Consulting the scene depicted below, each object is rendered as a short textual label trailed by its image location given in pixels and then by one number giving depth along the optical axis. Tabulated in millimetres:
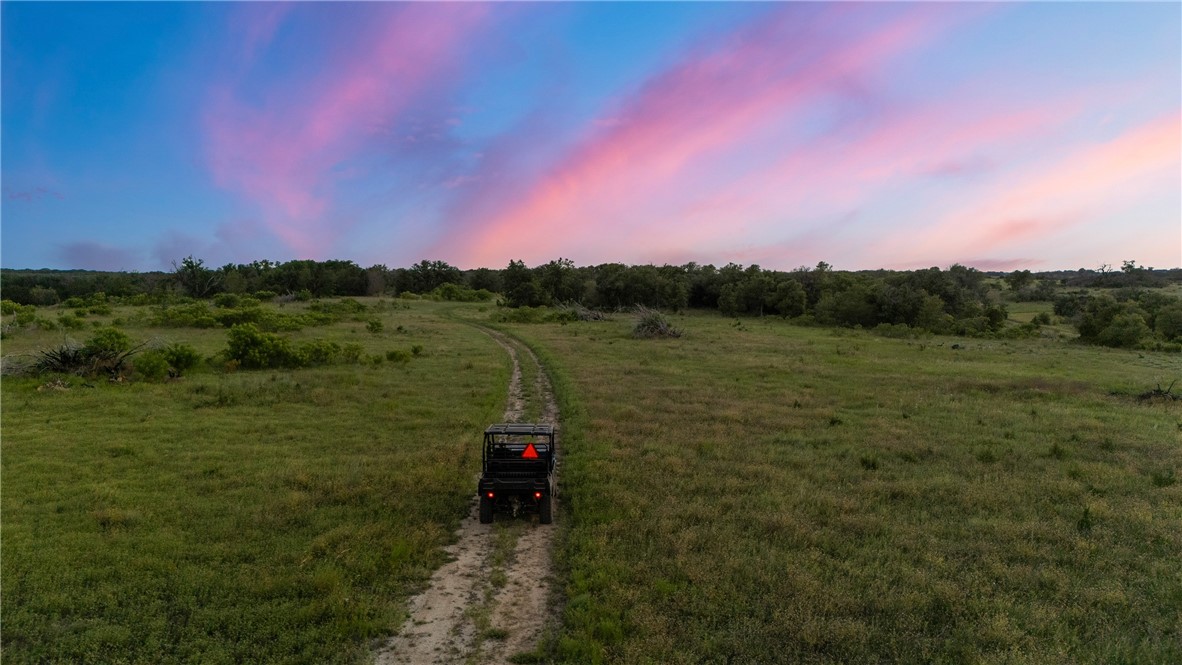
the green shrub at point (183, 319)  44125
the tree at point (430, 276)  123875
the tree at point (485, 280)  126862
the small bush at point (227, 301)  62219
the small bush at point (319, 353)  28750
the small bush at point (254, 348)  27203
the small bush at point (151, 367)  23297
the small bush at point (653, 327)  44000
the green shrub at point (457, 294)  97938
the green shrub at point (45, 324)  38041
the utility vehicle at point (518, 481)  10500
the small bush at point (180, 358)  24938
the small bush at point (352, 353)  30016
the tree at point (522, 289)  77250
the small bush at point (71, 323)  38906
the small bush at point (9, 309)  44125
